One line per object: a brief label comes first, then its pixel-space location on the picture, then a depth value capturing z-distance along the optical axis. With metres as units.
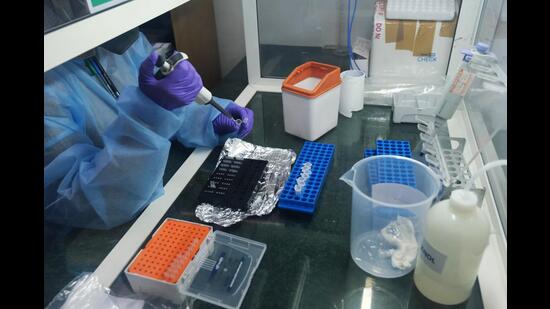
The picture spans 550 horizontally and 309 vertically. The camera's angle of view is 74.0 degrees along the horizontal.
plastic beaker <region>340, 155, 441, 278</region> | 0.66
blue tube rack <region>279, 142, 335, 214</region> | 0.82
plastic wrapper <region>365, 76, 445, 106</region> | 1.25
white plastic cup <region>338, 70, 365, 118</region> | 1.17
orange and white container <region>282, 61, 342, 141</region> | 1.04
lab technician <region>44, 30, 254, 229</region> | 0.79
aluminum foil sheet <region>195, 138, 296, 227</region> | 0.83
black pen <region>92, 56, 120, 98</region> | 1.02
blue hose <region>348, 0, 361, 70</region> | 1.32
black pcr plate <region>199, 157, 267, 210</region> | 0.85
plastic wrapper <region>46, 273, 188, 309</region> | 0.62
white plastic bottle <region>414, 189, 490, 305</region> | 0.52
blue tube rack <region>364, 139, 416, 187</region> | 0.74
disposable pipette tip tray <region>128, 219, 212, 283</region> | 0.65
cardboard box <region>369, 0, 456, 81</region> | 1.19
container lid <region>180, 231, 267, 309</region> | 0.65
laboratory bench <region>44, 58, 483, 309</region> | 0.65
